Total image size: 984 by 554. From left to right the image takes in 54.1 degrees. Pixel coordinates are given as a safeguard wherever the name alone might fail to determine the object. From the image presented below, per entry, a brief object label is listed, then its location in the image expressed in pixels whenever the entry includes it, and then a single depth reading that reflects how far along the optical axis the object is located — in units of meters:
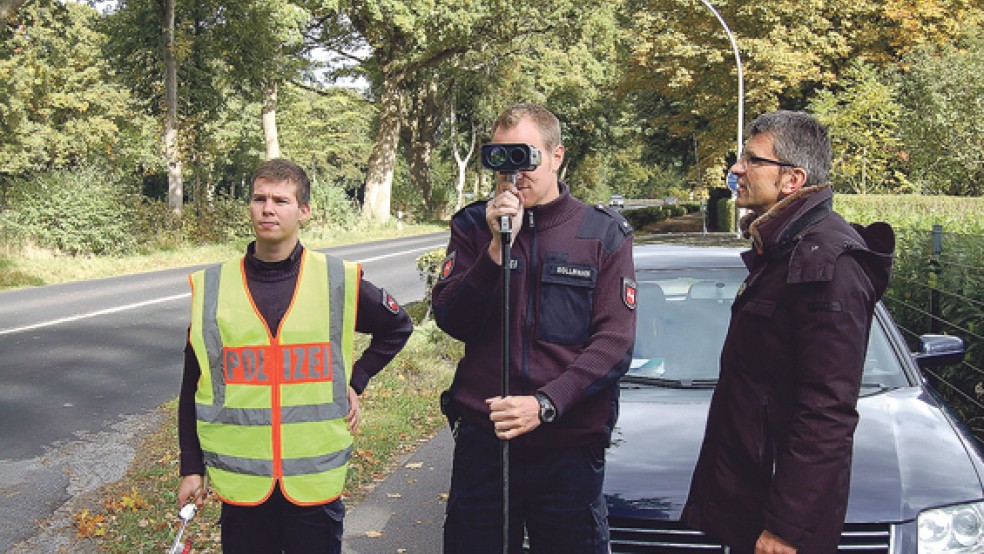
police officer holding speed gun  2.98
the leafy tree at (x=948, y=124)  26.92
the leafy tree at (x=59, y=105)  35.75
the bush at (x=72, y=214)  22.06
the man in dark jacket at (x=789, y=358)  2.46
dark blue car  3.39
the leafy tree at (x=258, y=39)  28.36
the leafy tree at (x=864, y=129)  27.20
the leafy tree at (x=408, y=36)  33.03
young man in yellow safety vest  3.14
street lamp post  26.83
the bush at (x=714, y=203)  42.80
